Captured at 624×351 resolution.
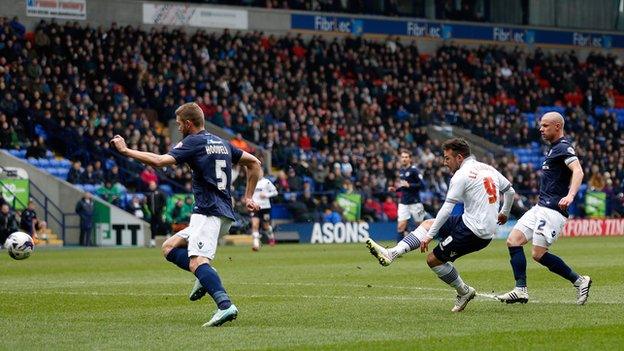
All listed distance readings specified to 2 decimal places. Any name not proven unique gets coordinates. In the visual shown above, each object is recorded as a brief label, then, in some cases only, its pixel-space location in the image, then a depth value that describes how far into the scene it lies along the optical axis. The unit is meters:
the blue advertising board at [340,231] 38.97
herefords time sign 42.97
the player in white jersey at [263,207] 32.06
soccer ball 19.94
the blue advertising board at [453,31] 52.91
